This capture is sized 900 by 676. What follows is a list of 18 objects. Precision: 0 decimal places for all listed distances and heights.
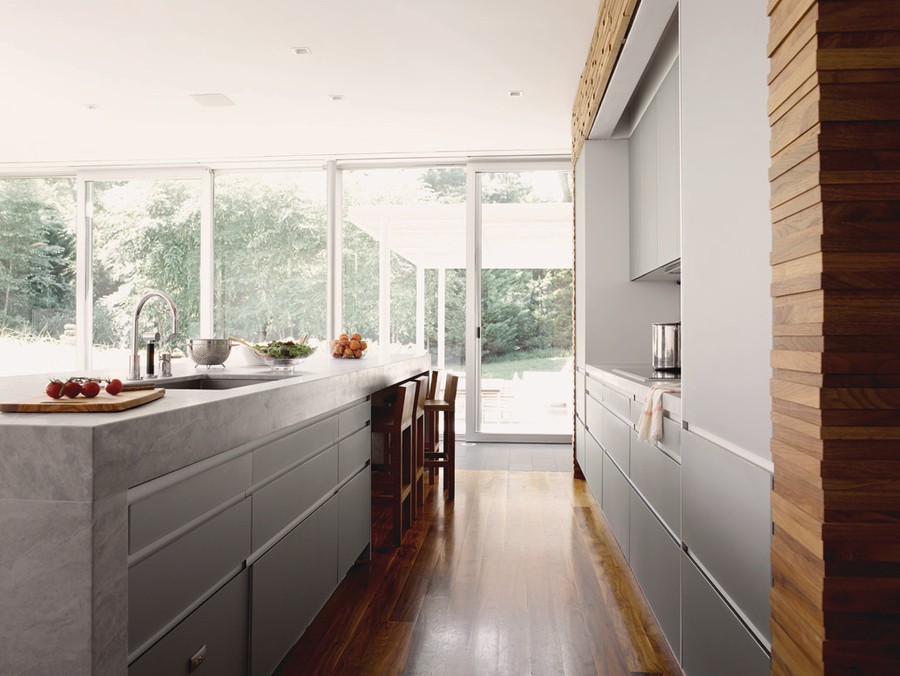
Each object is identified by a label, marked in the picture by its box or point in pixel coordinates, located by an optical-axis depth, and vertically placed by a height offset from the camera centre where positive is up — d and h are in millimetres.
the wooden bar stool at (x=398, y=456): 3295 -612
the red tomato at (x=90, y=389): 1377 -100
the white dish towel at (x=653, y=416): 2230 -250
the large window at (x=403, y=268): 6590 +735
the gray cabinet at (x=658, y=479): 2057 -476
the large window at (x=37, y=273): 6961 +705
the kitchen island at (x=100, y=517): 1128 -329
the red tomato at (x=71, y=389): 1342 -98
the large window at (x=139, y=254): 6785 +884
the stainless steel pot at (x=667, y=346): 3176 -19
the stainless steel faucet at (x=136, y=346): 2379 -19
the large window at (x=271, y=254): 6641 +869
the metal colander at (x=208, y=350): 2855 -39
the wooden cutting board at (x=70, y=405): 1268 -123
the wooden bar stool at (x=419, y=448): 3766 -620
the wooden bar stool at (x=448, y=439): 4242 -647
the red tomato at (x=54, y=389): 1344 -98
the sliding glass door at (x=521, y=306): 6414 +341
